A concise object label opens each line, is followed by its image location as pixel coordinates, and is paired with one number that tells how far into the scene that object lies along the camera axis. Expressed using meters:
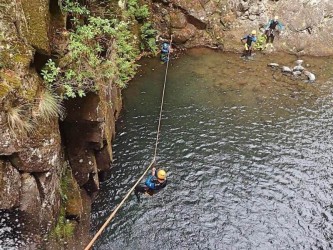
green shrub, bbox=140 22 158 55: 24.77
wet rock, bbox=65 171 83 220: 12.50
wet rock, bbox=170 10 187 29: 26.03
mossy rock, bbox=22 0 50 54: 9.59
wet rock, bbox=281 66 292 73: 24.61
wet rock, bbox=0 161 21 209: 9.29
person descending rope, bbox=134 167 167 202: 14.59
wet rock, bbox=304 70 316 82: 23.92
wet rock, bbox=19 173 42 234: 9.98
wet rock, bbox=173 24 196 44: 26.03
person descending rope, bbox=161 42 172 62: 24.33
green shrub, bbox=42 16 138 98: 10.64
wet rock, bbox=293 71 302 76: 24.39
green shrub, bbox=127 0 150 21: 23.93
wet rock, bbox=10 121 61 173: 9.66
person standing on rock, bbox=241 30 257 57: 25.50
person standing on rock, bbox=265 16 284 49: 26.50
